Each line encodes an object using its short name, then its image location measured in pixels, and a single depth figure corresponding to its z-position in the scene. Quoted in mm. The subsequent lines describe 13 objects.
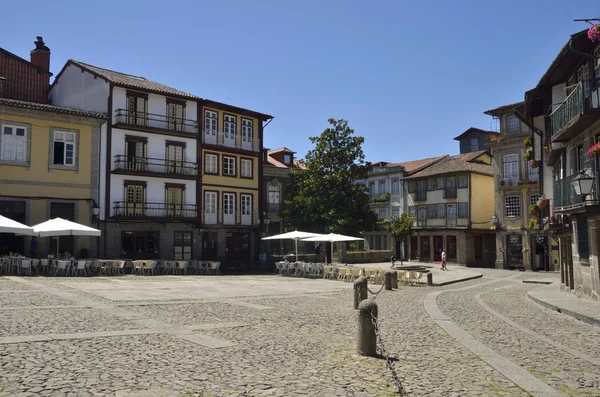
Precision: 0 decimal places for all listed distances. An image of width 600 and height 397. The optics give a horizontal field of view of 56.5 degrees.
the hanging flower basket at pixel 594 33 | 13844
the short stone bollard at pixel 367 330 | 8172
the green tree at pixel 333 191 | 36625
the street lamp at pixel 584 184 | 15398
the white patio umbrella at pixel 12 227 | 21797
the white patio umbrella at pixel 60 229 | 23425
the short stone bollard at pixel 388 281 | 21594
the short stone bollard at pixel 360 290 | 14336
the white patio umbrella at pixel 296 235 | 29734
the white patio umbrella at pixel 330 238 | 29156
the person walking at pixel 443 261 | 40394
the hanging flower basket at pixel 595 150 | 14317
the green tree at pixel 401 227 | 46219
